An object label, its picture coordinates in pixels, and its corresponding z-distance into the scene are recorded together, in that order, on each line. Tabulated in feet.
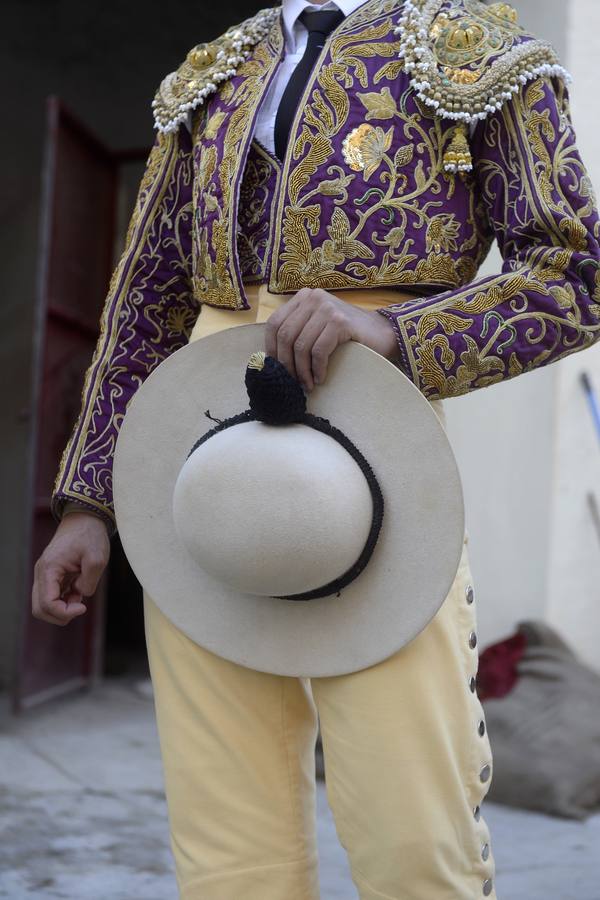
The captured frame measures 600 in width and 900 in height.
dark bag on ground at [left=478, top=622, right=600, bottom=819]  19.65
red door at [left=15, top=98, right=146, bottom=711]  27.07
